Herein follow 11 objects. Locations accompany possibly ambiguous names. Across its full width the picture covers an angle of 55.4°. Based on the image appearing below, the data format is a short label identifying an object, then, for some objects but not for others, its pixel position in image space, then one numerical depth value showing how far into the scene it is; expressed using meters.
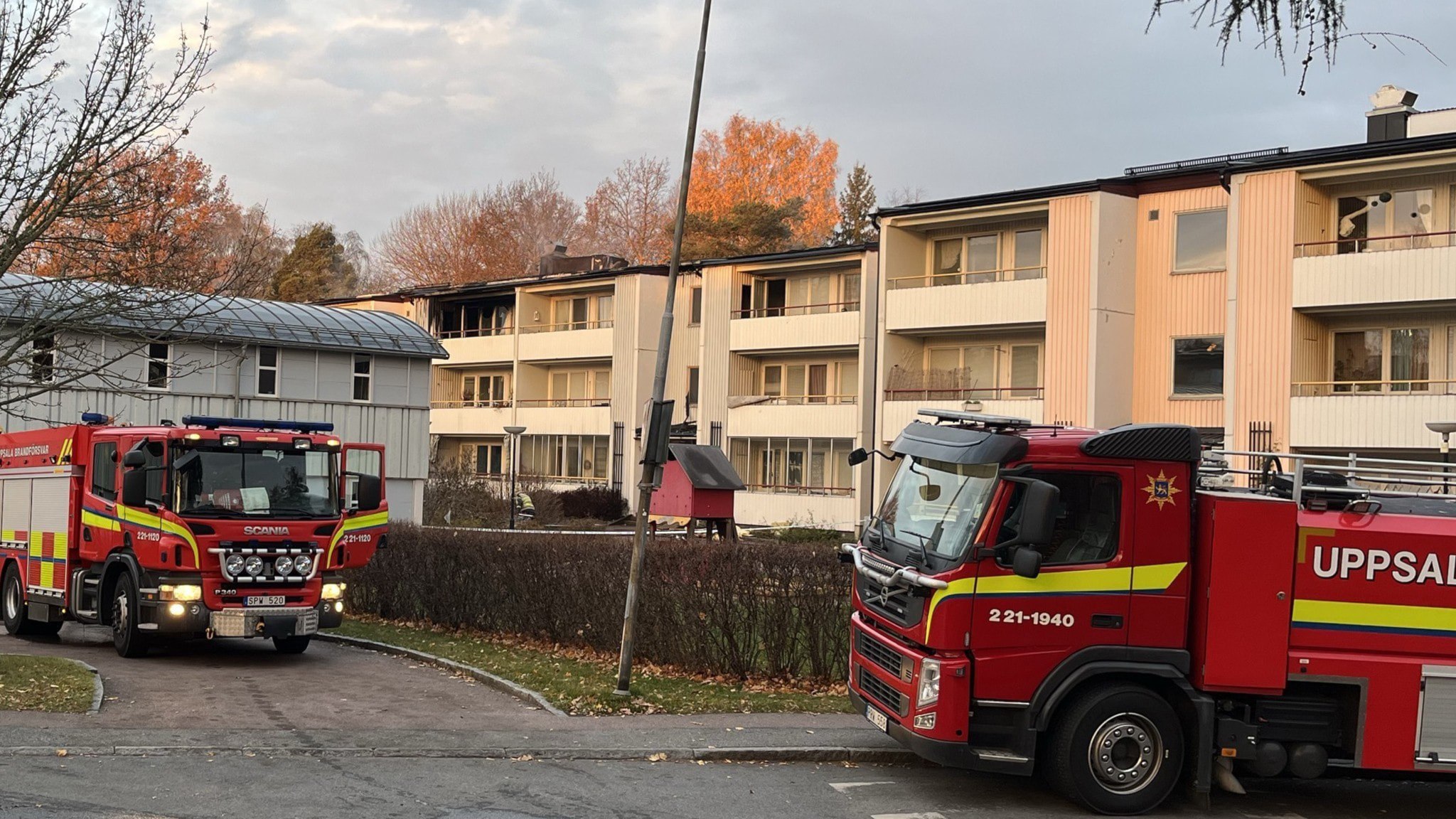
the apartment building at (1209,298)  32.59
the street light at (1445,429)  23.38
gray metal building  34.72
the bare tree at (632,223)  79.56
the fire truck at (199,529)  16.27
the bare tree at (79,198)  13.78
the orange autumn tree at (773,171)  74.19
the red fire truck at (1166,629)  9.66
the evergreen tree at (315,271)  77.69
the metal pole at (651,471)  13.48
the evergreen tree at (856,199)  74.94
